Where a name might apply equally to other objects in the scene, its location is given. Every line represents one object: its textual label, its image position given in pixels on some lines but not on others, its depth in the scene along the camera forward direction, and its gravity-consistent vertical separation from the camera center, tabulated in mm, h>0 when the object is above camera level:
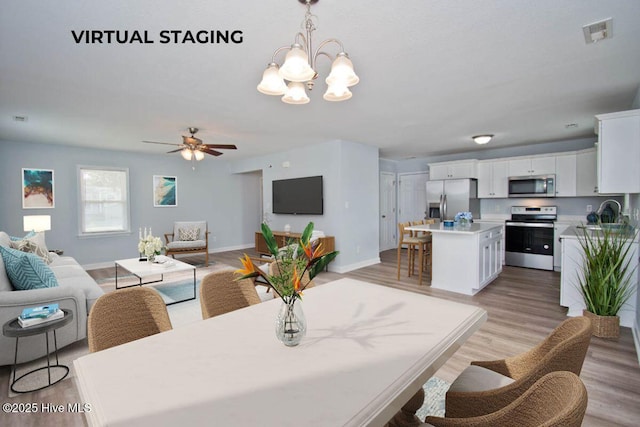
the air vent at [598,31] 2025 +1173
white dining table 835 -545
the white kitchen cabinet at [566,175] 5621 +550
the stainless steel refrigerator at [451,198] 6535 +179
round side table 2084 -817
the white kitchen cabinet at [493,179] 6391 +562
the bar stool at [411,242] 4922 -566
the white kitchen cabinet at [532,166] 5840 +767
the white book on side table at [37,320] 2155 -777
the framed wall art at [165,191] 7254 +414
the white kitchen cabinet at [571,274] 3467 -777
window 6344 +191
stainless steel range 5711 -599
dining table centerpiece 1224 -274
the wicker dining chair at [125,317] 1480 -550
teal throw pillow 2637 -524
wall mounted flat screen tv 6203 +242
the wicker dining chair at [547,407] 694 -502
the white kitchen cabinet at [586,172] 5379 +568
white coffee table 4031 -799
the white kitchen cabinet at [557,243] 5586 -683
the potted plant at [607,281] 2934 -737
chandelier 1557 +706
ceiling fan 4424 +880
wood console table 5793 -663
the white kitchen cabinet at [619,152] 2943 +509
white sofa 2387 -808
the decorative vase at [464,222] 4858 -258
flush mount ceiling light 5367 +1169
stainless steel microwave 5805 +373
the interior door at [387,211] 8070 -113
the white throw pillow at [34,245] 3696 -440
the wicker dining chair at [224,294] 1913 -553
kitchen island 4258 -727
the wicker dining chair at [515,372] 1086 -683
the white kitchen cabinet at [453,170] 6711 +816
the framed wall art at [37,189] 5711 +390
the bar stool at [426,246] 5216 -714
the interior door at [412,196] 8055 +269
